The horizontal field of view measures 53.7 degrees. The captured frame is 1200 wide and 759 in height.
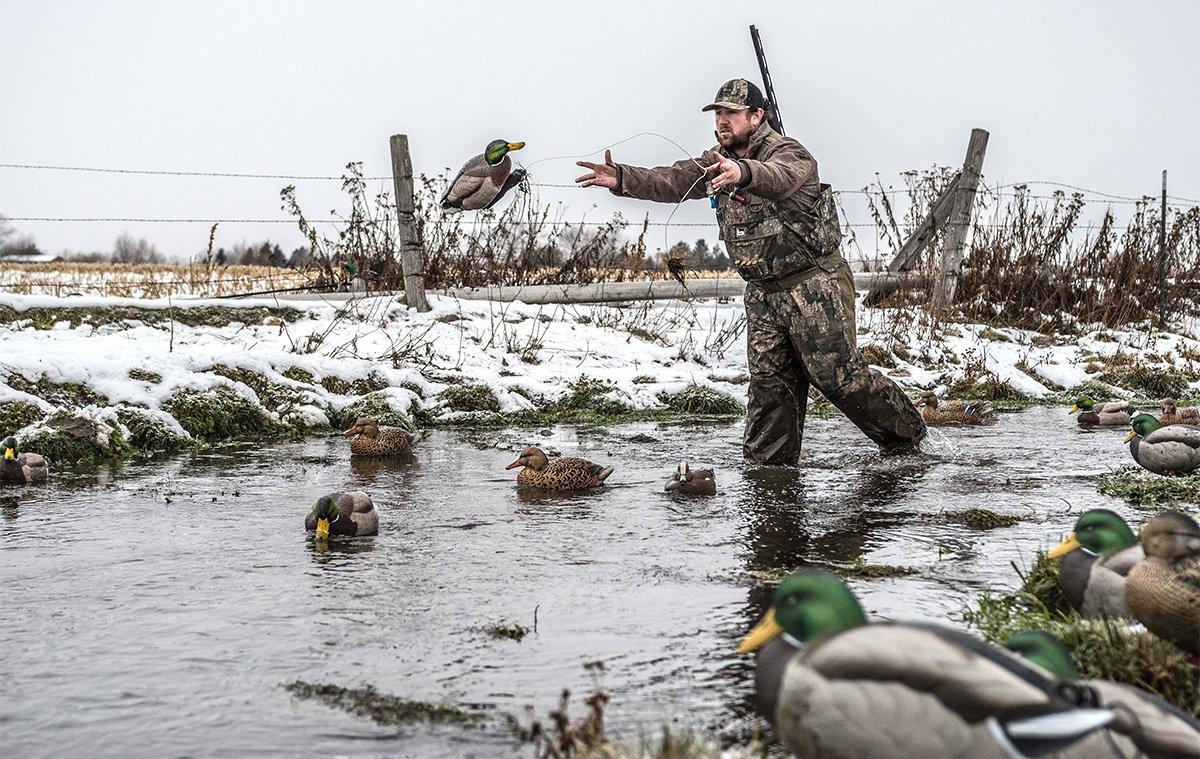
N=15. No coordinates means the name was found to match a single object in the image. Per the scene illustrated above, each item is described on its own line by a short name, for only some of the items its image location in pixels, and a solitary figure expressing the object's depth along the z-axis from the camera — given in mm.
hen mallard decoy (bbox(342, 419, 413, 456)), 8734
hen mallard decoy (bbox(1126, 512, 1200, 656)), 3184
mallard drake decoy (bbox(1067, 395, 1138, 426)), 10562
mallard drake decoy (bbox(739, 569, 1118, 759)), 2113
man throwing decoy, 7512
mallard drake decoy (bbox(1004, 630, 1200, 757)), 2332
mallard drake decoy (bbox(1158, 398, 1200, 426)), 9609
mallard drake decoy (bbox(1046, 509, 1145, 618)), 3547
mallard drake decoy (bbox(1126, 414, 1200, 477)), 6953
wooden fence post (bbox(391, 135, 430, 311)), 13773
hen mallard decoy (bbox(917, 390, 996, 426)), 11023
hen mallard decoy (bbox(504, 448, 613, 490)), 7301
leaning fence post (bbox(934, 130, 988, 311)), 16156
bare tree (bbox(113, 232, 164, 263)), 40781
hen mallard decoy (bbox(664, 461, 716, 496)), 6906
